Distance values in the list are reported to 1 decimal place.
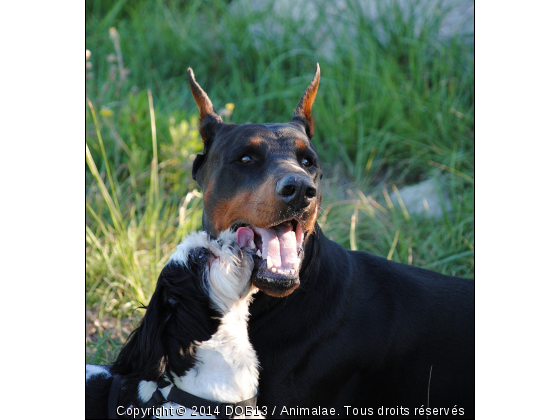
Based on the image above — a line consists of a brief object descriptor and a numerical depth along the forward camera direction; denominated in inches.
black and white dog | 135.6
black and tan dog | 140.8
